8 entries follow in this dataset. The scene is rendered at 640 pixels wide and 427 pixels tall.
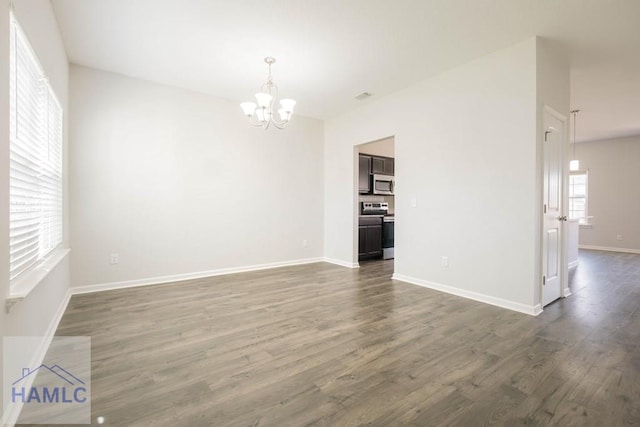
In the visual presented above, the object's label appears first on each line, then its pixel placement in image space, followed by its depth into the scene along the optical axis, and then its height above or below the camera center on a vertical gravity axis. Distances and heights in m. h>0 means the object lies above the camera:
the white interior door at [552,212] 3.11 -0.01
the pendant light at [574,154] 5.24 +1.46
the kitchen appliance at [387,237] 6.11 -0.55
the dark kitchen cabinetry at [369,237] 5.74 -0.53
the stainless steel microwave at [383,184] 6.18 +0.55
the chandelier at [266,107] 3.20 +1.15
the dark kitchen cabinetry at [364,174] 5.92 +0.71
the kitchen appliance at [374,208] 6.06 +0.05
